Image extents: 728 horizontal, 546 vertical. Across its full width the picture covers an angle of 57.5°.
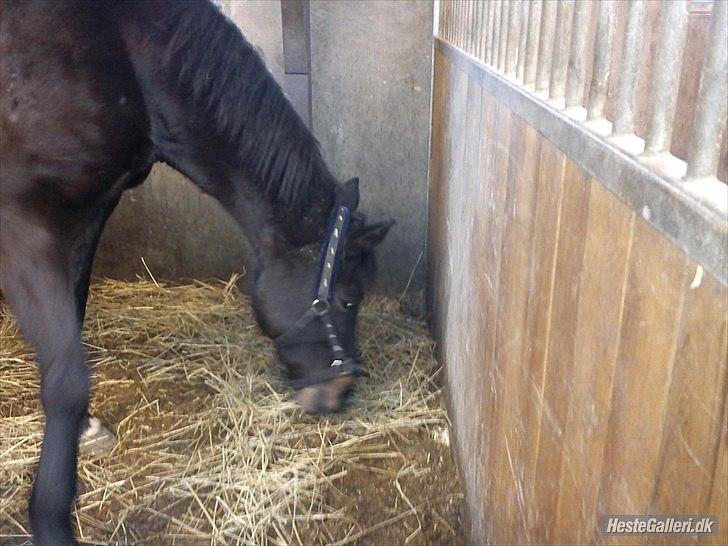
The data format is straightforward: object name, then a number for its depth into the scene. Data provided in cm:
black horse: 163
